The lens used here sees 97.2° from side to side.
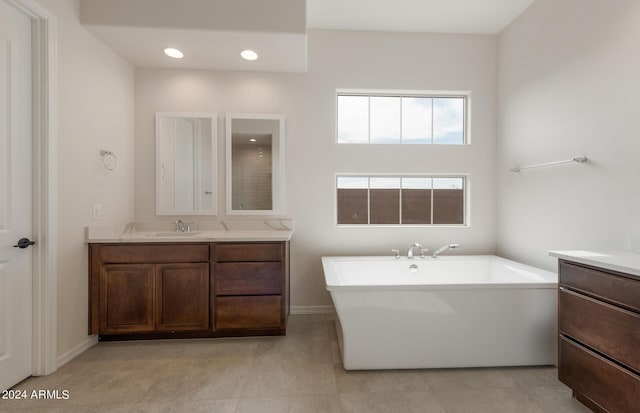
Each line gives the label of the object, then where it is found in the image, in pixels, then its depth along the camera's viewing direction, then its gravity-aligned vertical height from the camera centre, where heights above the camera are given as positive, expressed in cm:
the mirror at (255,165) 282 +37
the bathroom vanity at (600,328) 123 -61
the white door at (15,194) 164 +4
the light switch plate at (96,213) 223 -10
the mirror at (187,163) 279 +38
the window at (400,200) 299 +2
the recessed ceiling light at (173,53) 241 +130
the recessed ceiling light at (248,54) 243 +130
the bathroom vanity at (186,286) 219 -67
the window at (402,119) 301 +90
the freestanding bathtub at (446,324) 184 -80
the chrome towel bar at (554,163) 197 +31
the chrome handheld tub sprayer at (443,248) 267 -44
